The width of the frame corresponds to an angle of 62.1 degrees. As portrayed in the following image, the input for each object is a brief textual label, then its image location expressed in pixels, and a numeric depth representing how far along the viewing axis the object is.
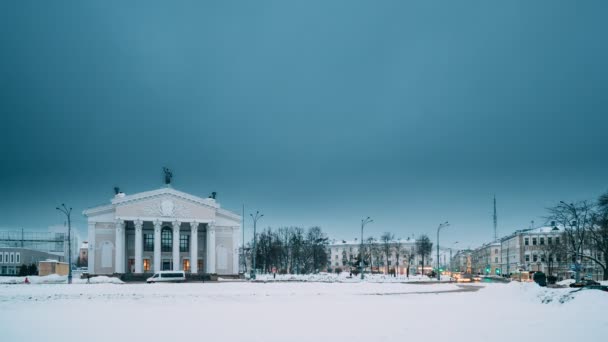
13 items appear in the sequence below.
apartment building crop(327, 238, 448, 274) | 152.31
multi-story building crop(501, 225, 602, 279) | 116.06
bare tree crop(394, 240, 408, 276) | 163.25
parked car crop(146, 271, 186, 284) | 59.38
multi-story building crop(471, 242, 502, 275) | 156.88
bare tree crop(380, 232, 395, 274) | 132.40
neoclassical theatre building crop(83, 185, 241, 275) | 80.06
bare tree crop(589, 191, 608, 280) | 51.93
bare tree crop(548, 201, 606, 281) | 56.08
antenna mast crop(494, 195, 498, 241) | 171.59
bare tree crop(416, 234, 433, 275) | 140.26
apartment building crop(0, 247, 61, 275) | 108.56
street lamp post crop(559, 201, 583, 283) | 48.88
